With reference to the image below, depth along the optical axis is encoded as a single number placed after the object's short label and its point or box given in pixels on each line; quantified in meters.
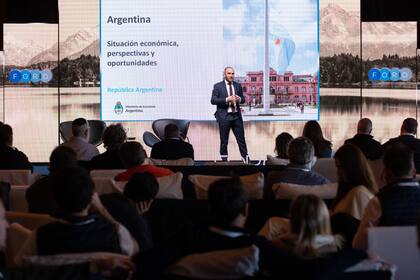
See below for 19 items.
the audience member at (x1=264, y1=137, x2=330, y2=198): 8.58
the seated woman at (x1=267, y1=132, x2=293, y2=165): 11.54
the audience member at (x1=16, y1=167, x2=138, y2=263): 5.14
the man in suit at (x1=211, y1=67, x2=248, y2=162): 19.29
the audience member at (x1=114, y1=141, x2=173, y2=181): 9.03
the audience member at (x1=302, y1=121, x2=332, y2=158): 12.35
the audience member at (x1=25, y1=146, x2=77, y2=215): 7.87
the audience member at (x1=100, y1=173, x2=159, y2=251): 6.10
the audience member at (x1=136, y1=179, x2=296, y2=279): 4.90
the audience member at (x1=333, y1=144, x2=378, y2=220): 7.06
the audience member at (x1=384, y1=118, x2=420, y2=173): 12.44
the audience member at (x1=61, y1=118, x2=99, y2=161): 12.65
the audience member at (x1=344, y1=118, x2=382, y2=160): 12.69
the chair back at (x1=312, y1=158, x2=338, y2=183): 10.69
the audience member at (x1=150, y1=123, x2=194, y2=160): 13.33
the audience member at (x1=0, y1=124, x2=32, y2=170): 11.68
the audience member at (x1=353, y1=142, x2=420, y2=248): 6.54
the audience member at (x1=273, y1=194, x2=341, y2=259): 5.04
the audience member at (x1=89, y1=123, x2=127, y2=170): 11.23
